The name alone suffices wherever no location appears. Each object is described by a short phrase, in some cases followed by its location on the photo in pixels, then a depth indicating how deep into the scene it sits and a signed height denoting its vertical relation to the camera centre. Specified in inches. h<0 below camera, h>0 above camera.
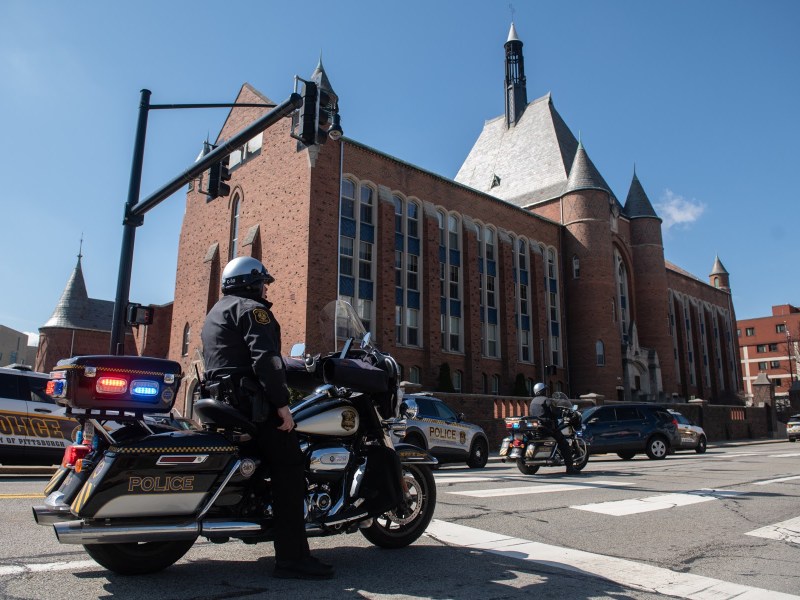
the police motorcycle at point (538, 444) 482.6 -12.4
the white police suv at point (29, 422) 438.0 +2.4
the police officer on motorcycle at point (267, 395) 144.0 +7.3
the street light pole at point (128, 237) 495.8 +153.9
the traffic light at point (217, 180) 515.8 +201.1
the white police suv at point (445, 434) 554.9 -6.1
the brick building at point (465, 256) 1144.2 +369.6
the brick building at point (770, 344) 3558.1 +493.7
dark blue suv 699.4 -2.7
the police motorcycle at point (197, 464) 135.0 -8.7
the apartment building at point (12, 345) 2957.7 +383.1
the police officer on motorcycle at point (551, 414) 479.8 +10.8
